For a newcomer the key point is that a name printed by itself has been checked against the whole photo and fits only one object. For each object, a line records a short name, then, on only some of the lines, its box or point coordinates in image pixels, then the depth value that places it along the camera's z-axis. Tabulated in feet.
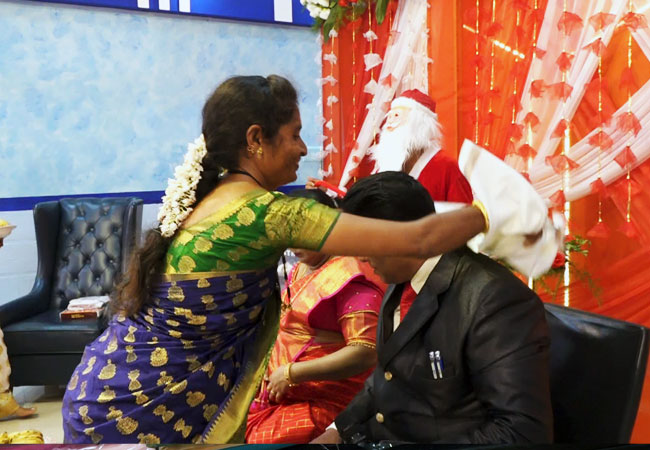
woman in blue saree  4.67
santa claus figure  12.45
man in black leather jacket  4.13
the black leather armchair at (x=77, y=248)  14.88
